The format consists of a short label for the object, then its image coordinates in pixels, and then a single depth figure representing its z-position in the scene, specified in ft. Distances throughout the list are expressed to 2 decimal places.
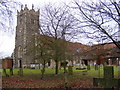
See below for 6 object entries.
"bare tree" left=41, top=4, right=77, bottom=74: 67.41
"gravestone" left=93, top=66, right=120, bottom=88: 32.58
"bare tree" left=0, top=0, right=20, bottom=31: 29.86
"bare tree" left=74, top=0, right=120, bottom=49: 28.94
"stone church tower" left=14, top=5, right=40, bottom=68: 70.98
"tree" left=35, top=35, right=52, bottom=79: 69.10
